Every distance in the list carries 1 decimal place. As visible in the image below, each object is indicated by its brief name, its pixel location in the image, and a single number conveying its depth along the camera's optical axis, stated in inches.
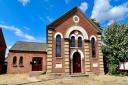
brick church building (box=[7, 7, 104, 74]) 454.5
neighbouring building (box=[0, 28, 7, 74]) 684.6
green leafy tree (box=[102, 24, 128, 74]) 509.0
